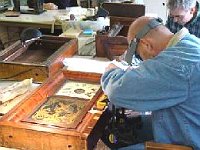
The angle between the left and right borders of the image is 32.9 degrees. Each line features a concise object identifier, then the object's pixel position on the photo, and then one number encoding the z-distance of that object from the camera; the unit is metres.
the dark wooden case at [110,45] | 2.23
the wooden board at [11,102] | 1.63
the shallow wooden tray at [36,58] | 1.97
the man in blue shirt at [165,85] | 1.20
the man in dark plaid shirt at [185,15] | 2.14
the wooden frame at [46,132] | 1.35
